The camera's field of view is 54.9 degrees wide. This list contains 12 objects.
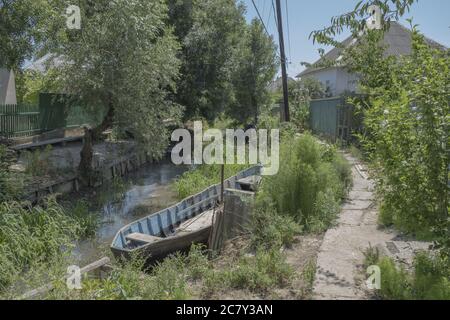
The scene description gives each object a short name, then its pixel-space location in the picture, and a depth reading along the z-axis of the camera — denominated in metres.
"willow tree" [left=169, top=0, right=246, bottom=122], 20.86
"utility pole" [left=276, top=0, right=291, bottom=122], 15.61
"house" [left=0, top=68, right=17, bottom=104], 19.45
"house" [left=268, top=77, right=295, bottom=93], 38.65
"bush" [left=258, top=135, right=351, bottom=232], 7.19
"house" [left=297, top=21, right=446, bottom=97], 28.20
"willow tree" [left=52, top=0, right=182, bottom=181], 11.93
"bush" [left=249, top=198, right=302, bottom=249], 6.40
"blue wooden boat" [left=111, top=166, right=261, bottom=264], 7.12
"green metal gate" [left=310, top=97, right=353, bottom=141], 16.48
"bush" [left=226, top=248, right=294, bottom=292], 4.79
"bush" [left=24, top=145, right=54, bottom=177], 12.39
